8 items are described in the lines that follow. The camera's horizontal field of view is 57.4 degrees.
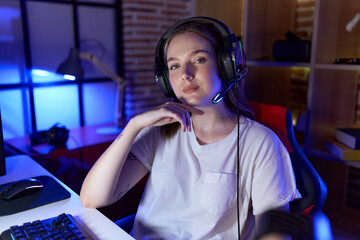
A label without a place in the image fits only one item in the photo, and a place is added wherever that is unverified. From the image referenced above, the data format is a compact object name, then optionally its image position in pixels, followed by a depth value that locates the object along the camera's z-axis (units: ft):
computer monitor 3.88
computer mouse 3.43
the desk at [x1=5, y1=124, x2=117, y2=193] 5.81
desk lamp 6.20
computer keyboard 2.60
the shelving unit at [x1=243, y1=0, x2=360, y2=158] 6.02
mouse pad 3.25
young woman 3.53
